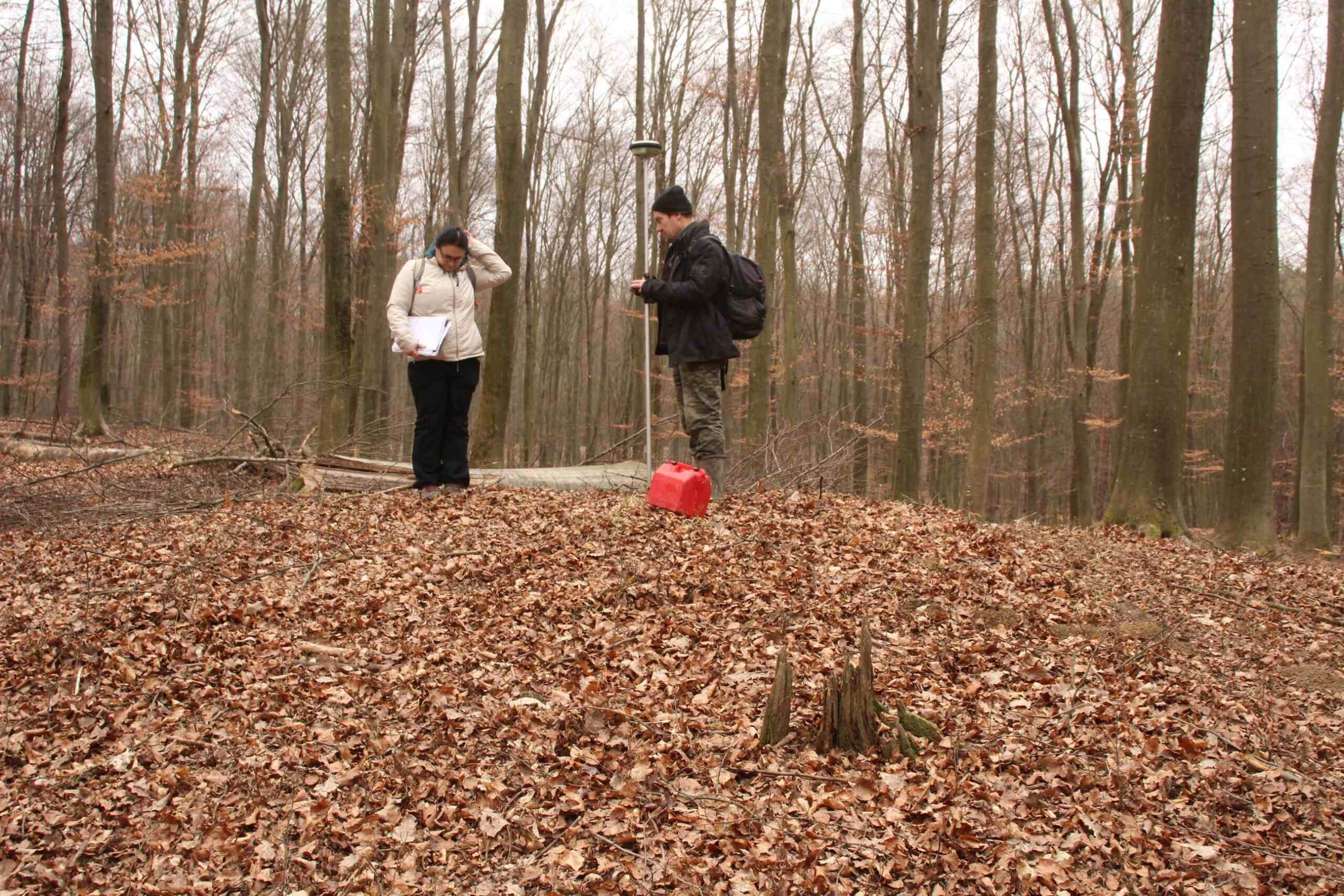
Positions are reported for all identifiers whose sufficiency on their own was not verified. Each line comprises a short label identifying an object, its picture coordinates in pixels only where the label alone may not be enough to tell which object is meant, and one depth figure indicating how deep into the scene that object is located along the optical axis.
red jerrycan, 6.24
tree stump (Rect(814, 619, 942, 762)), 3.67
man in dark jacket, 6.32
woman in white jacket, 7.11
